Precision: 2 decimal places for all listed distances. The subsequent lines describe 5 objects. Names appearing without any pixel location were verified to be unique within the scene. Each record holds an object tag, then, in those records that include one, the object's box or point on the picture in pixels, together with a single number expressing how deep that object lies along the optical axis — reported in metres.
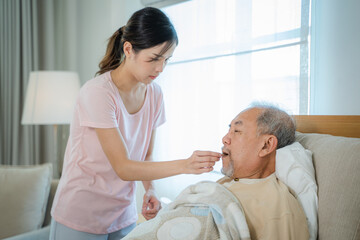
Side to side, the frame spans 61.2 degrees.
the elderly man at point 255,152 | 1.12
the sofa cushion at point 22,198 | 1.92
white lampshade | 2.52
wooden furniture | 1.31
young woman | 1.20
